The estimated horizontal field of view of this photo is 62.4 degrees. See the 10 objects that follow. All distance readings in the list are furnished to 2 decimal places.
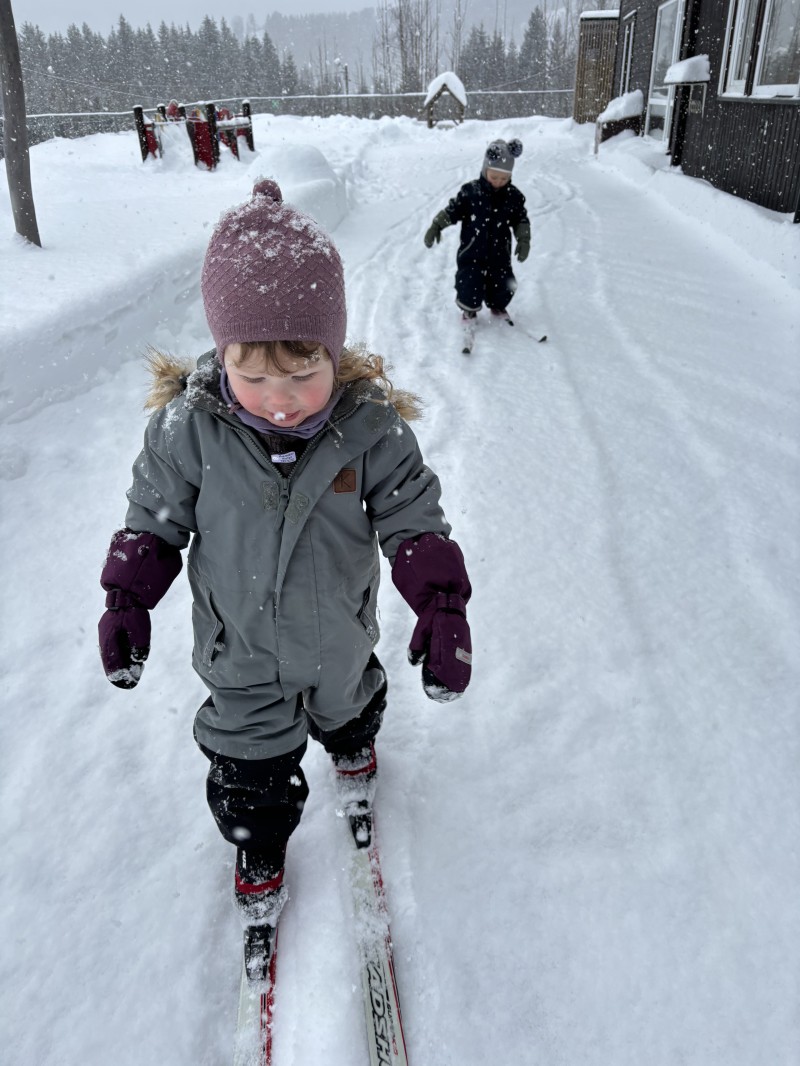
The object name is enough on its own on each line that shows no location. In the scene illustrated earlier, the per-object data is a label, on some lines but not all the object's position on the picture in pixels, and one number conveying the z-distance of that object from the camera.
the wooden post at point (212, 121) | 12.66
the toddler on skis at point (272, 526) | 1.36
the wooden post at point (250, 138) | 14.97
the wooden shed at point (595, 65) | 19.94
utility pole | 4.92
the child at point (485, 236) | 5.17
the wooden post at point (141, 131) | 12.89
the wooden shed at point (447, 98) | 25.05
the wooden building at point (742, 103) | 6.80
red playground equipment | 12.70
